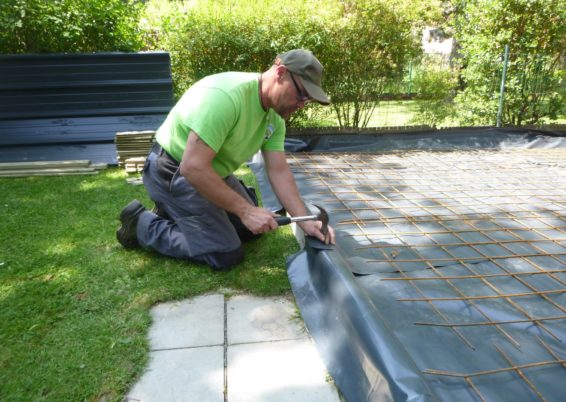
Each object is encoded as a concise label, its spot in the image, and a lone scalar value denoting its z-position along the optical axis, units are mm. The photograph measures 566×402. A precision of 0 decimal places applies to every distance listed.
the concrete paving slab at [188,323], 1721
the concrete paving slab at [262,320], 1764
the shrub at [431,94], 6020
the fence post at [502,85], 5573
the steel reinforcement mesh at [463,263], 1462
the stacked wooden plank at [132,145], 4270
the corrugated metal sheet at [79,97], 4543
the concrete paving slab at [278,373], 1445
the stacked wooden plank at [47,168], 3996
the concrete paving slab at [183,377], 1432
